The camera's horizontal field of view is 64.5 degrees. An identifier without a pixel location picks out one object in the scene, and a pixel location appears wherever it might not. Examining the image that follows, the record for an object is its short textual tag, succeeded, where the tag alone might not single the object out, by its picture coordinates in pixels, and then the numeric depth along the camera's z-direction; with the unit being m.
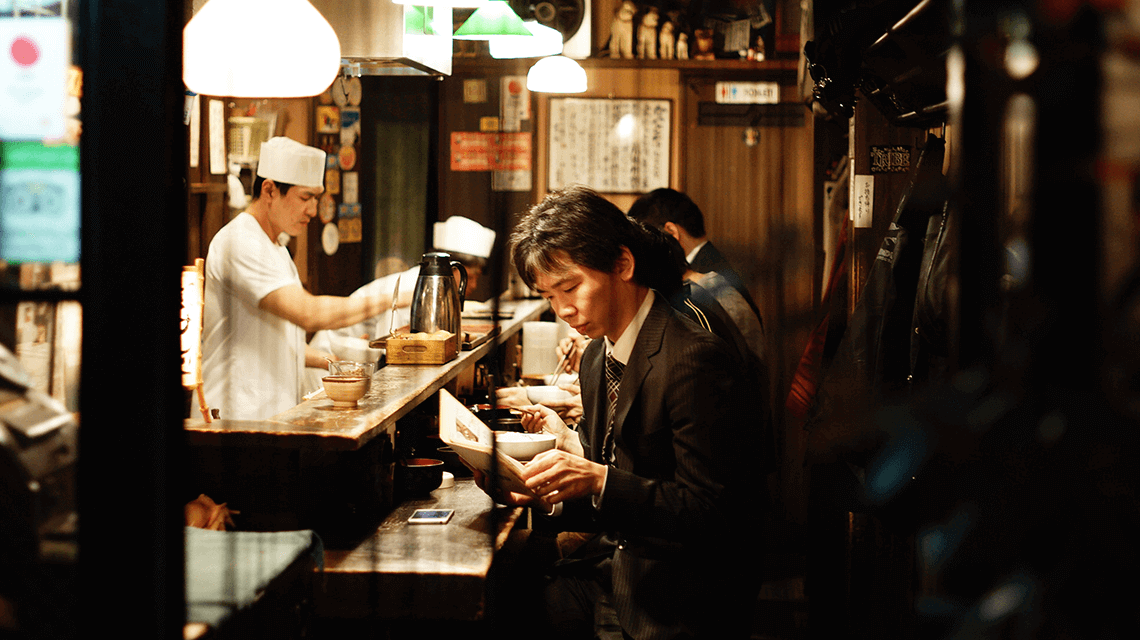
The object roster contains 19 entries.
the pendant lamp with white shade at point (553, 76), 4.61
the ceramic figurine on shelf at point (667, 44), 5.67
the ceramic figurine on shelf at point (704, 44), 5.66
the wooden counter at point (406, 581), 2.05
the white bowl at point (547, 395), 3.55
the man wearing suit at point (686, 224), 4.11
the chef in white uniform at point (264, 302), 3.61
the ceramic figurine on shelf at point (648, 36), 5.66
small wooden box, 3.18
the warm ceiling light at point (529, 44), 3.80
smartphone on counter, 2.42
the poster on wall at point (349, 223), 5.72
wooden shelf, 5.61
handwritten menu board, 5.76
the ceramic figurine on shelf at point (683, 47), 5.70
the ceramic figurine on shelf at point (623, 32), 5.65
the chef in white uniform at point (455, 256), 4.32
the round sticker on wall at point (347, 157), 5.74
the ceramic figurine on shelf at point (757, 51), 5.63
